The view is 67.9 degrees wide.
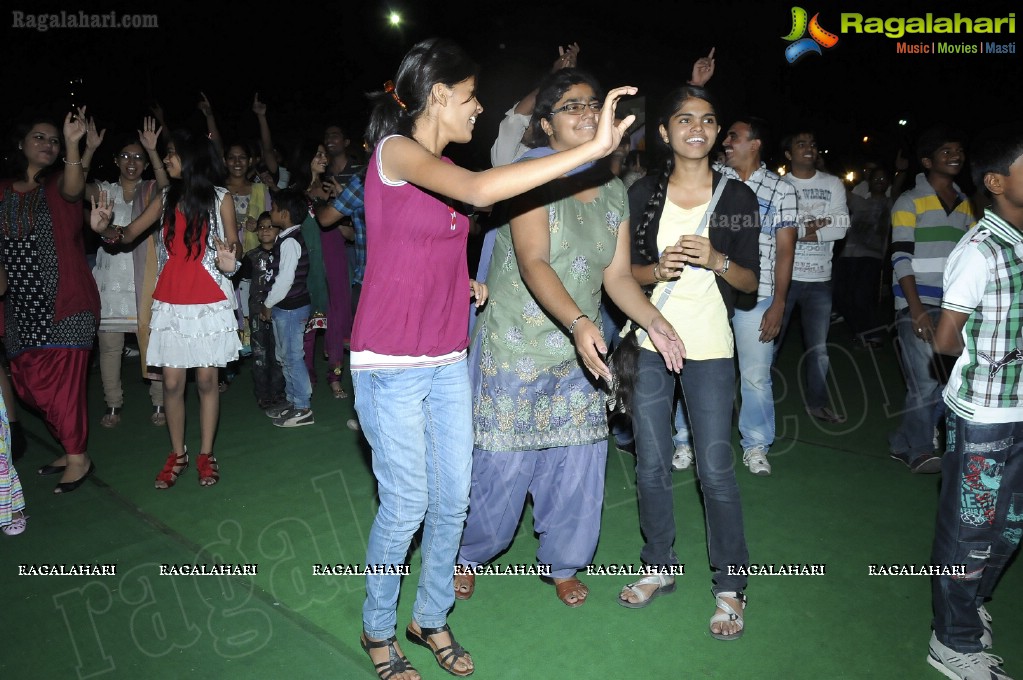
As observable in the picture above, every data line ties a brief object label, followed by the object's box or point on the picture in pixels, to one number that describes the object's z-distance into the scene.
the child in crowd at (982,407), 2.34
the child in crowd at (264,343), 5.37
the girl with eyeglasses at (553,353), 2.62
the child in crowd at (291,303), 5.18
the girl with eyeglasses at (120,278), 5.04
